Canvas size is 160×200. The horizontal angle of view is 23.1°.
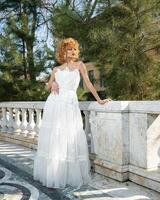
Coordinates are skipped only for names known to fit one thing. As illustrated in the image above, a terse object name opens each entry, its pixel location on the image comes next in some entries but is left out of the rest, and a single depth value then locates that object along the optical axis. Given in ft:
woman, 16.33
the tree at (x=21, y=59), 39.34
